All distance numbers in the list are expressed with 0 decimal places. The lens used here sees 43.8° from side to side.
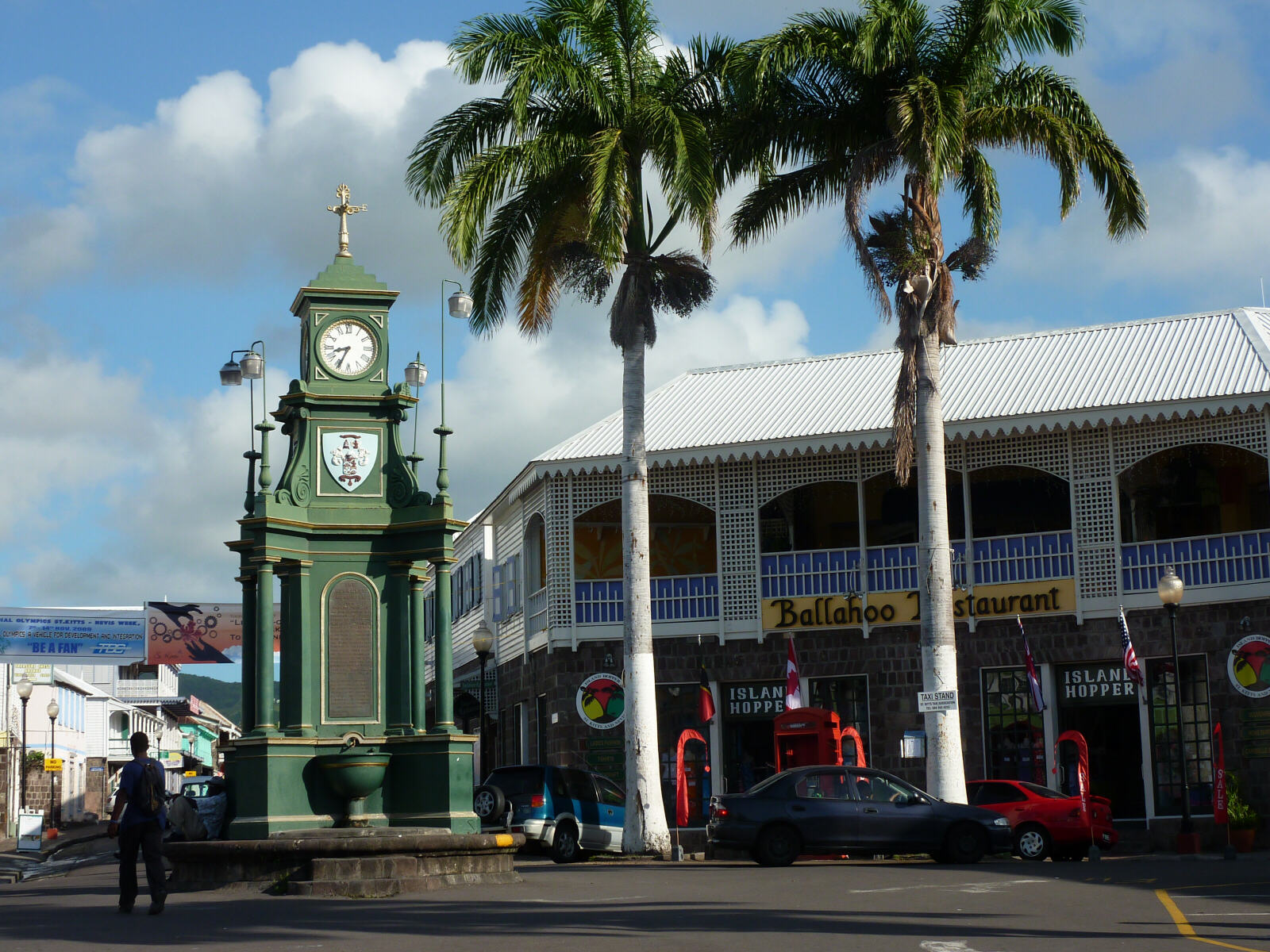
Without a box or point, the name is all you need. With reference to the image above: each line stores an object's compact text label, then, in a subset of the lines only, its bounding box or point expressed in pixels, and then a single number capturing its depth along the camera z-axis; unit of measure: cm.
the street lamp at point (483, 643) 2858
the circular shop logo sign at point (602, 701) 3017
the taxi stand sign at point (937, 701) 2230
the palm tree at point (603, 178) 2309
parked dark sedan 2000
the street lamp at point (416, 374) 2081
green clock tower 1778
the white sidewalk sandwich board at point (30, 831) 3256
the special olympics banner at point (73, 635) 4291
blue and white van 2281
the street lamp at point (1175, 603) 2336
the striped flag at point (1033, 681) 2688
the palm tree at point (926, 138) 2284
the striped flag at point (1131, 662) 2538
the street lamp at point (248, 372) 1955
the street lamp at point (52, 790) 4325
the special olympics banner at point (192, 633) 4616
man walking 1338
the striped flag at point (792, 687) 2883
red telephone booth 2486
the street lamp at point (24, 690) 3716
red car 2216
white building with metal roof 2759
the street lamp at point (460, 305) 1967
